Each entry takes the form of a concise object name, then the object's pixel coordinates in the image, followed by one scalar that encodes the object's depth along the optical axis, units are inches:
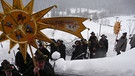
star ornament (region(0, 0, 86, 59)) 124.8
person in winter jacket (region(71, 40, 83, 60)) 244.6
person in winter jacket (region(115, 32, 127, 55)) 264.5
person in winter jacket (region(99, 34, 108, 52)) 279.6
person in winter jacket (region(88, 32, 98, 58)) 251.9
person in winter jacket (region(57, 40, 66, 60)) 233.0
